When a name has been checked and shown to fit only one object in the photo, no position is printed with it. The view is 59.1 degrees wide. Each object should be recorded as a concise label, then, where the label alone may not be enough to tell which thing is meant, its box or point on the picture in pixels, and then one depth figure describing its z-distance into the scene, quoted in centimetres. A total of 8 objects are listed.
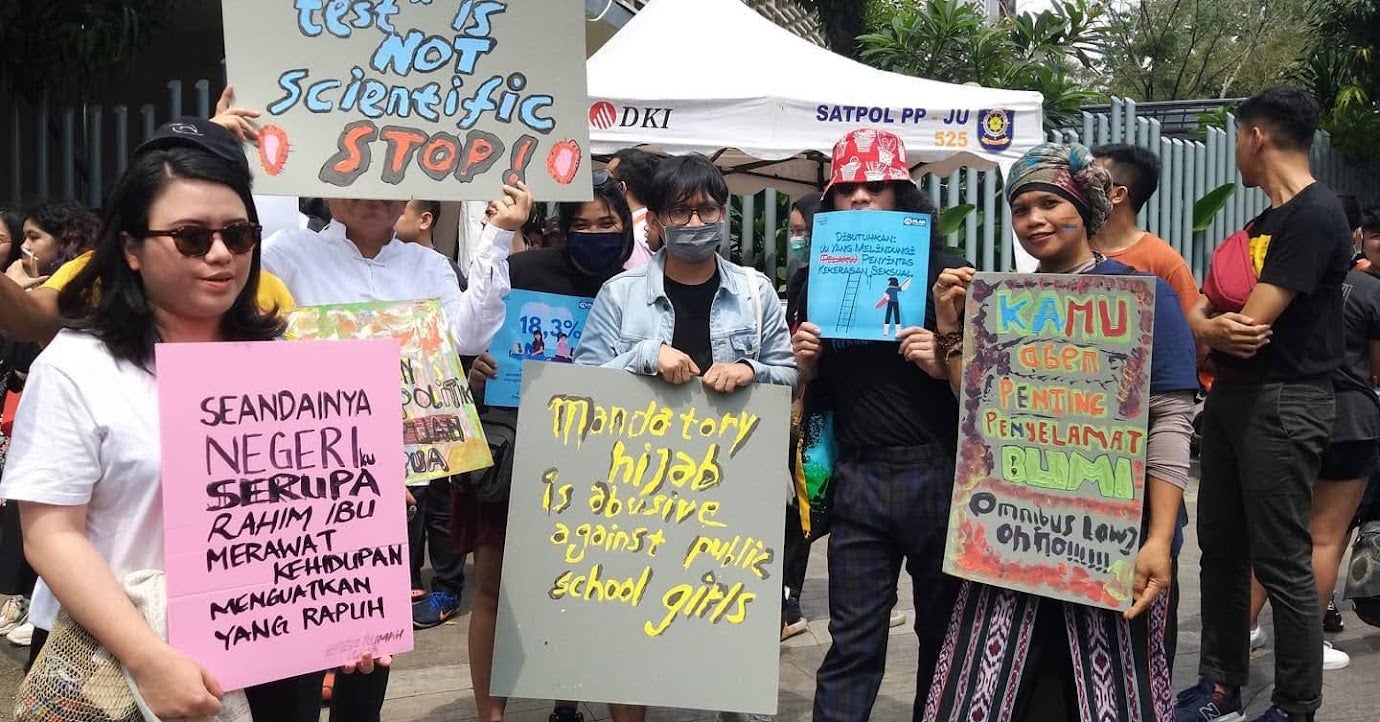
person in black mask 374
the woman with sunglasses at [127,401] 193
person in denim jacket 344
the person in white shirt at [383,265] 331
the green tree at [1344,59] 1682
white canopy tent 679
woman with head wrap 288
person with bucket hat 319
